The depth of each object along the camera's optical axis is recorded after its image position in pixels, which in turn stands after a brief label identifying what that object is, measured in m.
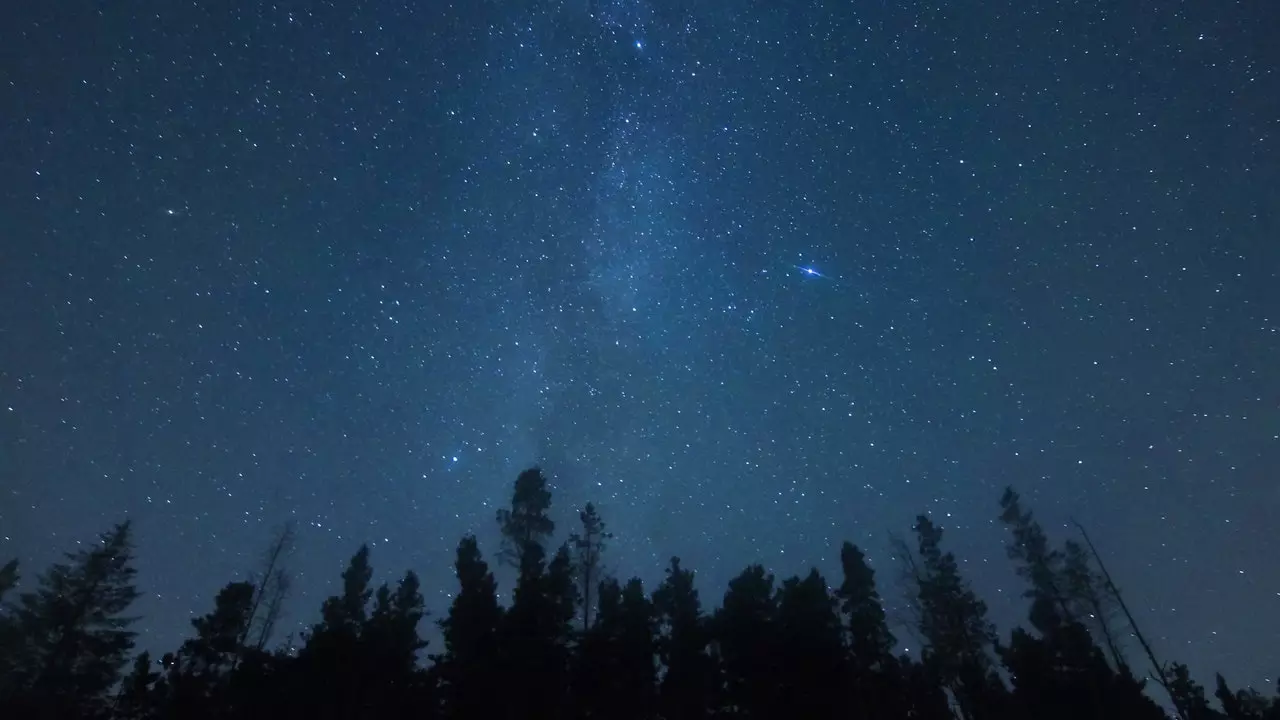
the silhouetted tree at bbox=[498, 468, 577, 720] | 27.62
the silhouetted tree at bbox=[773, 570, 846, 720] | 28.95
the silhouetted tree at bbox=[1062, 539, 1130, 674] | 37.38
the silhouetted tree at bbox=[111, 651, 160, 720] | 29.20
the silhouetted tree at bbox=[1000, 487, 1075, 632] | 38.69
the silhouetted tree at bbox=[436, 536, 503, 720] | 27.41
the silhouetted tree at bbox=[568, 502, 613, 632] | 32.81
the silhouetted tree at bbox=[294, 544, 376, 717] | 28.38
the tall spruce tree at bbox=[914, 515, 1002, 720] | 35.53
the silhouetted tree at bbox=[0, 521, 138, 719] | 32.81
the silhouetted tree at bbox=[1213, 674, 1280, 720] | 32.86
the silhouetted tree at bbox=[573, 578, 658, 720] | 28.47
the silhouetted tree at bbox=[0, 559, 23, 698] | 32.09
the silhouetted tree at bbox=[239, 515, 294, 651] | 34.09
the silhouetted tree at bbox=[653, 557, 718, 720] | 29.69
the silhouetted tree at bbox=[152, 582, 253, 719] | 28.67
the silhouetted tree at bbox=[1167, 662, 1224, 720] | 35.81
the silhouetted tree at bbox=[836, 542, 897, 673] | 32.41
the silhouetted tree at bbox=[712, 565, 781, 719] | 29.33
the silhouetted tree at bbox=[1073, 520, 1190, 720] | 29.70
